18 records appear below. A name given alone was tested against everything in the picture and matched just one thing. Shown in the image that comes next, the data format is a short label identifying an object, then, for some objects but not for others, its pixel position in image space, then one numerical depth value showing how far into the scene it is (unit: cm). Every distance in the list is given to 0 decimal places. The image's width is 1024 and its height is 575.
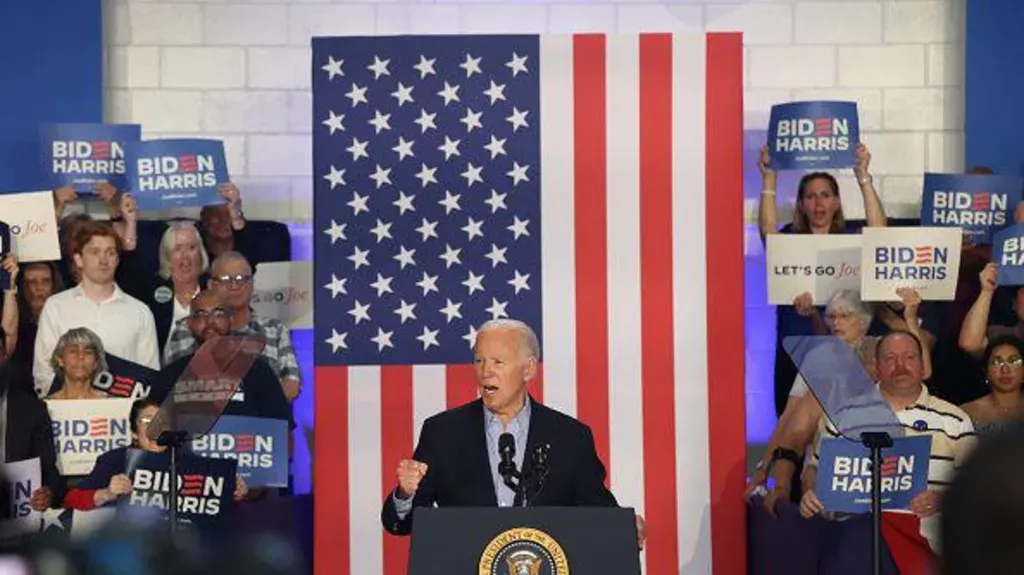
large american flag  1491
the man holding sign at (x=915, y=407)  1351
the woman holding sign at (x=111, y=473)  1400
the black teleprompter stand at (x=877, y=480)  998
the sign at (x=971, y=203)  1512
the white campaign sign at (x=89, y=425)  1467
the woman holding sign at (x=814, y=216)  1531
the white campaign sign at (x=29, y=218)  1505
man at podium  1019
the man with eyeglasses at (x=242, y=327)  1518
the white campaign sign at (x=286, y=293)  1586
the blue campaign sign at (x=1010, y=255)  1444
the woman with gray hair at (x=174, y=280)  1546
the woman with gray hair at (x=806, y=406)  1442
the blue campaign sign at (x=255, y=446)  1464
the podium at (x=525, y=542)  826
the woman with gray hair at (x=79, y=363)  1488
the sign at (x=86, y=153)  1548
